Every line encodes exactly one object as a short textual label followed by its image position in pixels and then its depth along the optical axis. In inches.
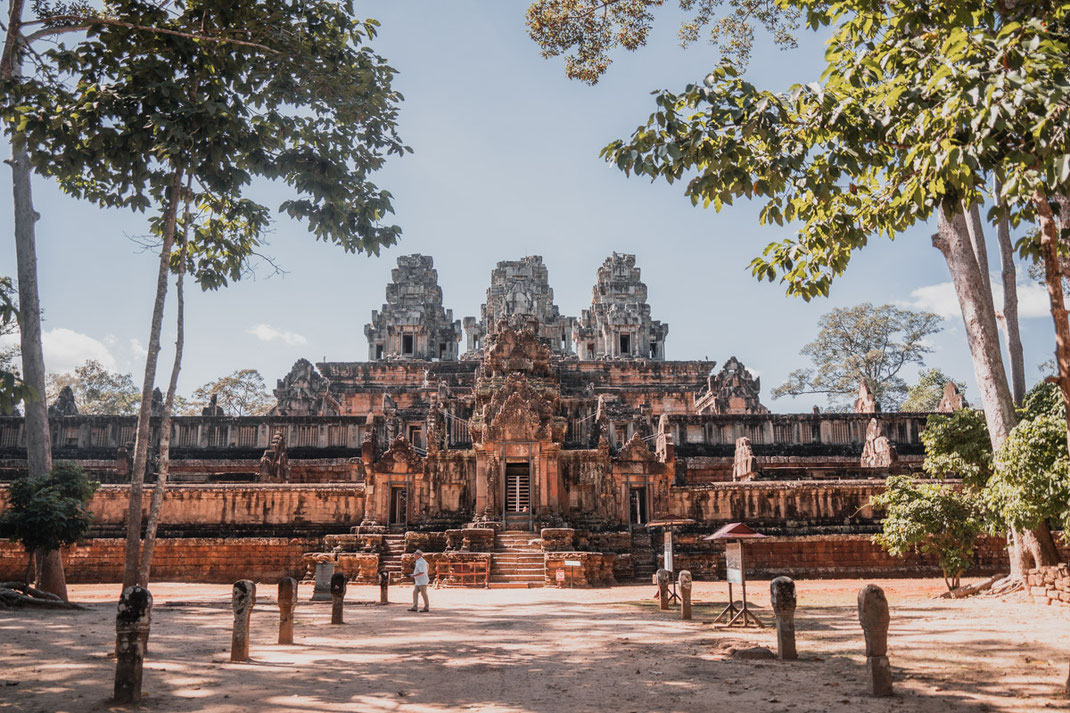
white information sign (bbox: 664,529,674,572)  630.4
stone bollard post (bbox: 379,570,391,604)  640.4
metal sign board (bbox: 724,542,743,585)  467.2
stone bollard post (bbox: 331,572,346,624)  483.2
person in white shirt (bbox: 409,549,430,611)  576.1
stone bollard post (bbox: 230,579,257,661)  349.1
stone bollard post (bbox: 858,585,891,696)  272.7
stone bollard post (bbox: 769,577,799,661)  340.5
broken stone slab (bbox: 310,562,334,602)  653.3
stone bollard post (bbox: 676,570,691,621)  512.7
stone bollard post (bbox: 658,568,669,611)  577.6
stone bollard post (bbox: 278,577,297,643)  399.5
